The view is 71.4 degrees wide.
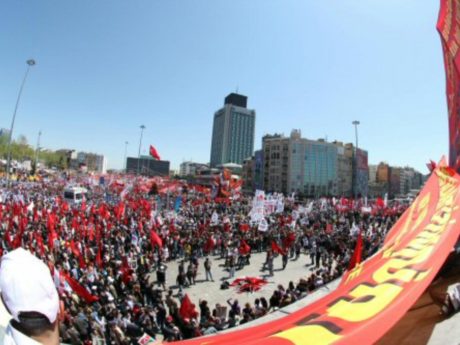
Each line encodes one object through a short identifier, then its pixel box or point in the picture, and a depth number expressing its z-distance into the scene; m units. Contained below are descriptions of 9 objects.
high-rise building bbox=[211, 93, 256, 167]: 186.88
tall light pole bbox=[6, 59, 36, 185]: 36.06
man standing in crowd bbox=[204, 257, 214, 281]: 16.89
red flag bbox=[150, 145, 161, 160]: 47.28
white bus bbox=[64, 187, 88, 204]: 36.34
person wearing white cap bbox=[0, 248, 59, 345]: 1.59
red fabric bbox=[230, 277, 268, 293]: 14.84
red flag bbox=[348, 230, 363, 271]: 10.24
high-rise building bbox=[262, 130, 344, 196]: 100.56
